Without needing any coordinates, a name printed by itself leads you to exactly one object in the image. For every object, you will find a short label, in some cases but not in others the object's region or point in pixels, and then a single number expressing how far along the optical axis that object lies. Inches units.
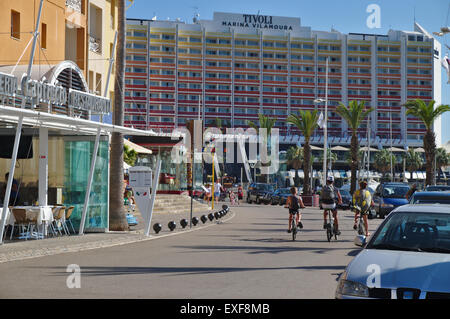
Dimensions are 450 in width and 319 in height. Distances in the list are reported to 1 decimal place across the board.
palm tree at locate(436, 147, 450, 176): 4805.6
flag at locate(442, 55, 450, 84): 1809.8
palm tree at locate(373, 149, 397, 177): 4753.9
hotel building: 4734.3
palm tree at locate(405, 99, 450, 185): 1910.7
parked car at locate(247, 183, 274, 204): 2329.0
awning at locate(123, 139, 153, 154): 1511.2
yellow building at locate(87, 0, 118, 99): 1397.6
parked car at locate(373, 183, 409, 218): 1318.9
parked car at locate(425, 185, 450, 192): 1059.1
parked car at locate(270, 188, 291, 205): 2208.4
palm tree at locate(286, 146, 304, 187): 4512.8
